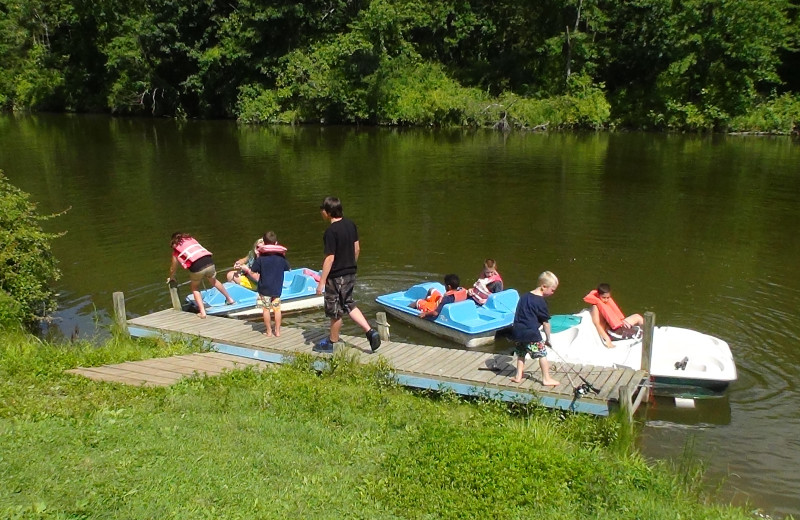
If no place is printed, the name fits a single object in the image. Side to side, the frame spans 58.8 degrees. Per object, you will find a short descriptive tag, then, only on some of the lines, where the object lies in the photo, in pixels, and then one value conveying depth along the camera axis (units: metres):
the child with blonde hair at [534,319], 7.52
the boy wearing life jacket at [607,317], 9.38
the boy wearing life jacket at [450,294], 11.16
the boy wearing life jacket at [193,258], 10.63
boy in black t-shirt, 8.09
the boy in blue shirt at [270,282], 9.45
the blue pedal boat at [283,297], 12.01
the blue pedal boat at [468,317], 10.62
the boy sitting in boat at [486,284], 11.41
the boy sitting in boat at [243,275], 13.08
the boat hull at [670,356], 8.60
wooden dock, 7.60
